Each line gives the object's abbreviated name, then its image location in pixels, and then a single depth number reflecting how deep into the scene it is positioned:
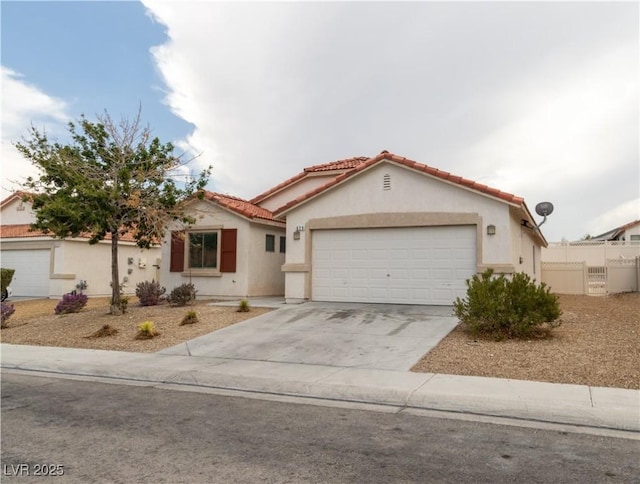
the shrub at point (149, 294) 16.92
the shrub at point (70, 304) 15.62
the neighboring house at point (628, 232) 40.16
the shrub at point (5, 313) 14.37
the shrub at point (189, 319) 12.95
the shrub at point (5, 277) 21.77
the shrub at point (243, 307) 14.41
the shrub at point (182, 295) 16.05
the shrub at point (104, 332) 12.09
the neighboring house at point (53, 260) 22.94
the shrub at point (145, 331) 11.62
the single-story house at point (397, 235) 13.91
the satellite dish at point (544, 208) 14.94
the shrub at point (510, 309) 9.66
